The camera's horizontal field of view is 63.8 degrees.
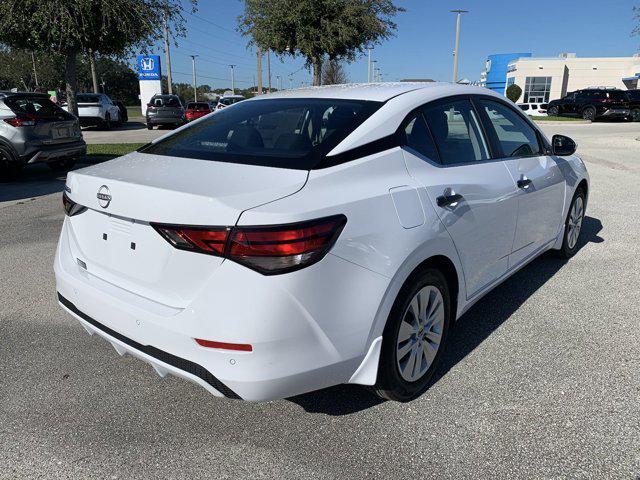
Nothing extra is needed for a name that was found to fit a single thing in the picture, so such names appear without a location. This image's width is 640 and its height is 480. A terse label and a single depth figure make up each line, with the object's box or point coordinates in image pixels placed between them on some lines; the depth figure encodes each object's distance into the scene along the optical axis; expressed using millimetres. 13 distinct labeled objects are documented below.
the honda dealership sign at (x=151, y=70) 36344
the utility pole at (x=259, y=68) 39209
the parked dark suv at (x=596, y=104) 30750
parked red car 26516
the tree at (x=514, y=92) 50594
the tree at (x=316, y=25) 18484
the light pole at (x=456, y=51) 39969
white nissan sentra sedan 1989
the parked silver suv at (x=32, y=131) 8688
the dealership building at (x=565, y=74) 58250
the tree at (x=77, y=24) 10961
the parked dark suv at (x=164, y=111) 24172
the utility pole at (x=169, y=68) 38100
